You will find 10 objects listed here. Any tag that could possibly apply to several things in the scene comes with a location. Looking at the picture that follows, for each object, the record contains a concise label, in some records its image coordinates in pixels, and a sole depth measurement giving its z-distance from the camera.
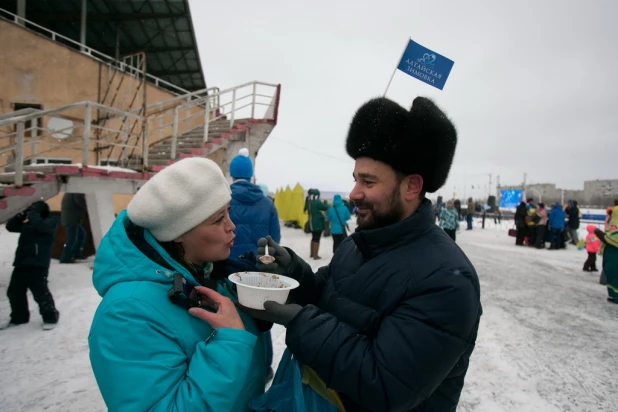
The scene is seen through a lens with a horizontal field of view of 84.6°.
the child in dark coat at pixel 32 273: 4.12
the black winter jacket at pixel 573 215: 13.38
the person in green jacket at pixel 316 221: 9.17
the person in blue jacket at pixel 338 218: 8.93
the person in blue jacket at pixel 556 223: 12.66
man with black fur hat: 1.02
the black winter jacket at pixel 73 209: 7.00
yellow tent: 16.81
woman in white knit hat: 1.04
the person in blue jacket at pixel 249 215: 3.48
